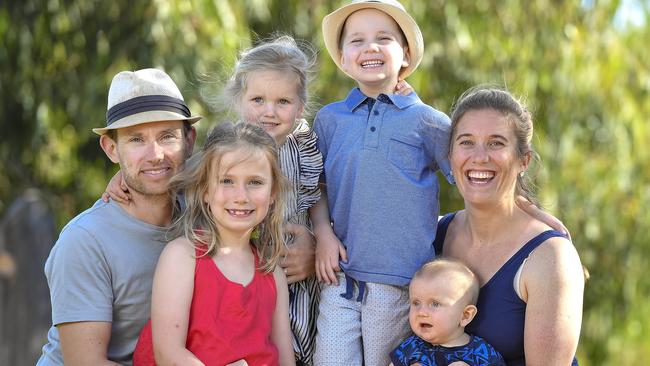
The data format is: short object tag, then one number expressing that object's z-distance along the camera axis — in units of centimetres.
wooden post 772
